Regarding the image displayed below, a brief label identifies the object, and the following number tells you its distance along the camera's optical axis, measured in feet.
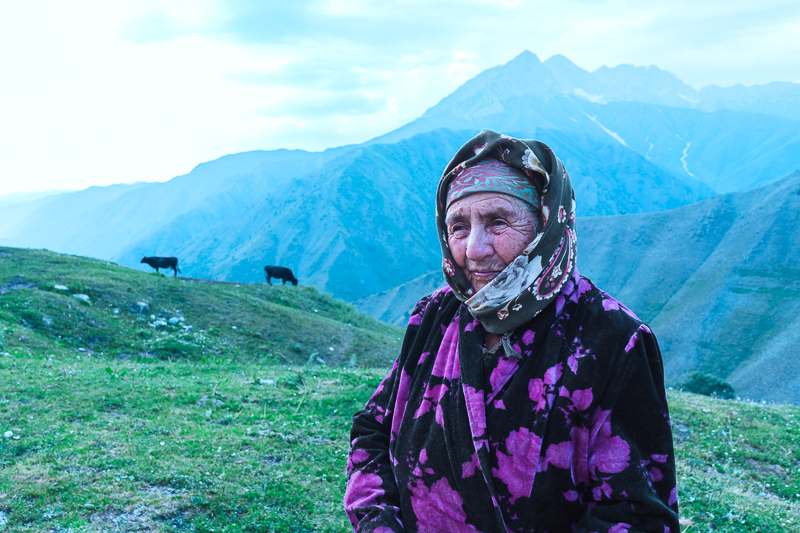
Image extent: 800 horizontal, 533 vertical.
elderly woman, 5.05
